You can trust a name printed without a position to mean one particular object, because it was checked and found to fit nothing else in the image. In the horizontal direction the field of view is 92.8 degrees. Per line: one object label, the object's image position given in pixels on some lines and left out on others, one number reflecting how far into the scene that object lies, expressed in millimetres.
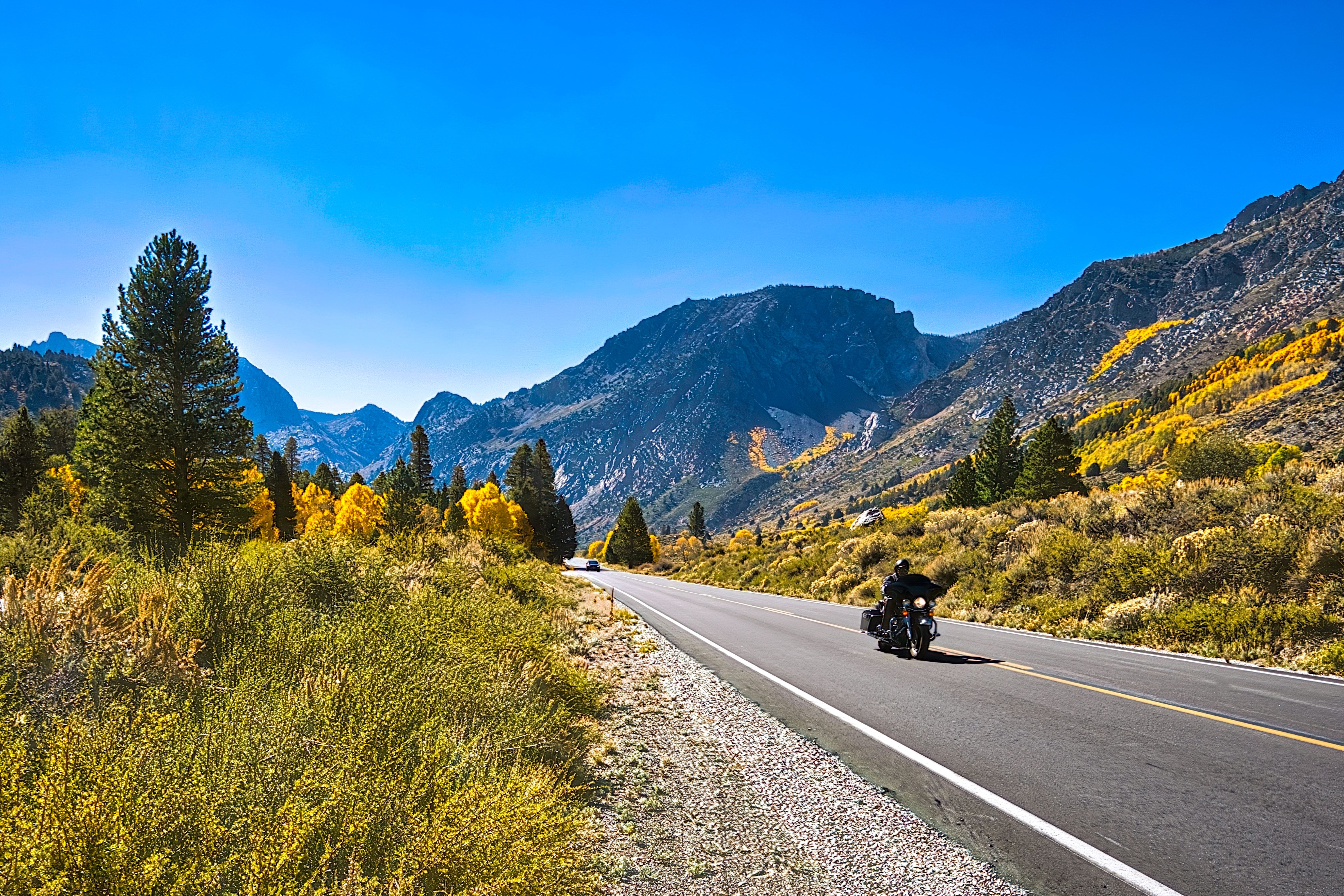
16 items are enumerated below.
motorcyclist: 10578
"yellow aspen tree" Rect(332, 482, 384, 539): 44531
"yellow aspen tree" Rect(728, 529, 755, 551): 53406
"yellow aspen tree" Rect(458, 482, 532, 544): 52438
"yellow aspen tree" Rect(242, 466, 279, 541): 25203
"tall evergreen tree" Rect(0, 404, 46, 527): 31688
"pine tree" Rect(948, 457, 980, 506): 53594
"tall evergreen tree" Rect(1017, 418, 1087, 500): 43719
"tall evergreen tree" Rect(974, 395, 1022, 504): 52719
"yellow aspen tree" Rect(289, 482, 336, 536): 55388
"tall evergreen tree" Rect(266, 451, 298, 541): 58219
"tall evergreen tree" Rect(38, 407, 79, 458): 47500
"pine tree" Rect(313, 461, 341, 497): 81438
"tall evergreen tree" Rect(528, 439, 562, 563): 68875
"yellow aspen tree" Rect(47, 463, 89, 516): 35531
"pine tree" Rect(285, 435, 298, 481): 82812
